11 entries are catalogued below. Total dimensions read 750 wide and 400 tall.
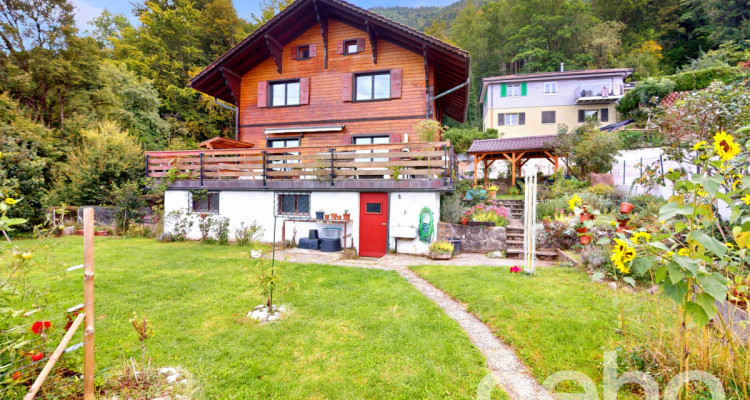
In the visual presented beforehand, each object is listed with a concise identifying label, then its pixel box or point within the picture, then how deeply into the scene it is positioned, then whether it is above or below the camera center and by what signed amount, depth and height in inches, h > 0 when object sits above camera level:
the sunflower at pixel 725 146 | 75.8 +14.8
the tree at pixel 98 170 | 593.6 +59.6
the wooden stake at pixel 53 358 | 82.7 -44.9
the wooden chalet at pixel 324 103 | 391.2 +163.3
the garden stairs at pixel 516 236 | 353.8 -42.0
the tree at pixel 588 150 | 573.3 +105.2
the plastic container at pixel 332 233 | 387.9 -38.5
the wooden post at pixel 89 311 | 102.0 -37.7
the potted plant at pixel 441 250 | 349.1 -53.7
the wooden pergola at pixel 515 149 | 703.7 +130.5
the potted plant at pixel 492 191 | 597.2 +25.1
